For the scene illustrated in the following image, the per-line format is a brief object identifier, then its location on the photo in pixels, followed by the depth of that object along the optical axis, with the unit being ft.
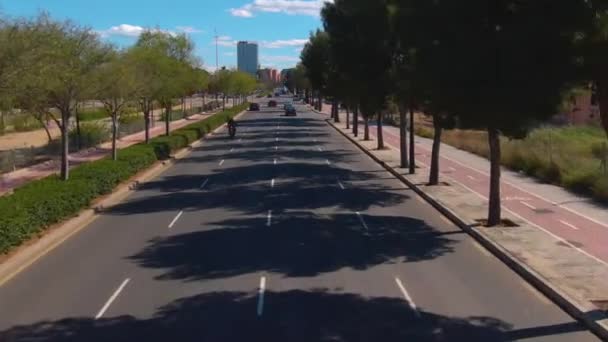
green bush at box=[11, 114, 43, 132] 187.19
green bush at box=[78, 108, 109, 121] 246.39
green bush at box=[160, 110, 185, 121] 243.13
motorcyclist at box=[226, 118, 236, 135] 162.50
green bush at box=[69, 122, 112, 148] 128.26
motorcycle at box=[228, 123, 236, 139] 162.50
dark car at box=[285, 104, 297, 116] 276.25
